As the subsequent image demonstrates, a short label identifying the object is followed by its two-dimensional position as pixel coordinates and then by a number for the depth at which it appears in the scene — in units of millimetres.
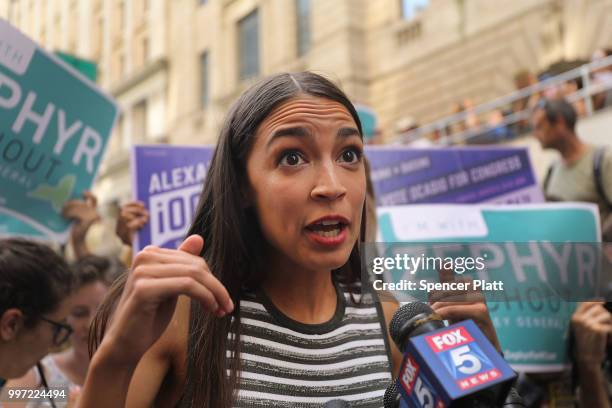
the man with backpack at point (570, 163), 3182
